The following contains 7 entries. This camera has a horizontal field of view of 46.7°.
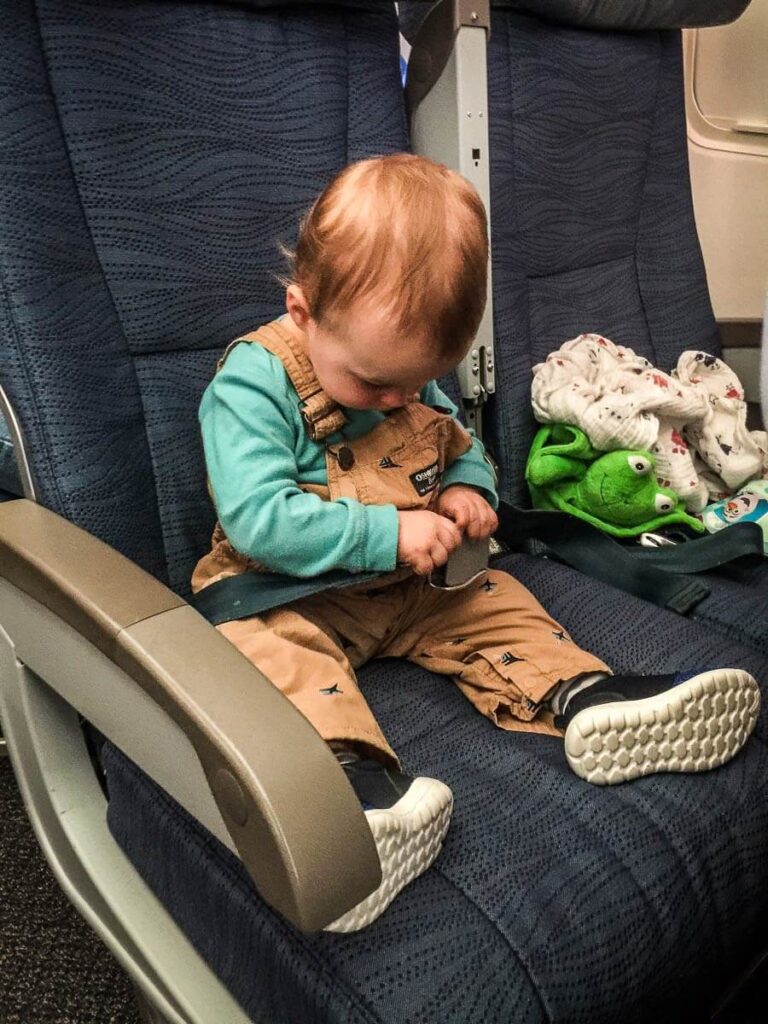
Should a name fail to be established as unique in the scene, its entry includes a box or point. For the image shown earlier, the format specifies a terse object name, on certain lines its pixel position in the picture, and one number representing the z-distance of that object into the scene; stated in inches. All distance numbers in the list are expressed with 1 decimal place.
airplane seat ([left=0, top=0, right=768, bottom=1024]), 26.8
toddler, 32.3
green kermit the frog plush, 51.8
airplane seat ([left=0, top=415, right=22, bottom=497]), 36.6
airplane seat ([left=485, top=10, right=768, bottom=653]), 54.6
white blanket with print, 51.8
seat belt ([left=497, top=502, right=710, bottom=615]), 46.2
